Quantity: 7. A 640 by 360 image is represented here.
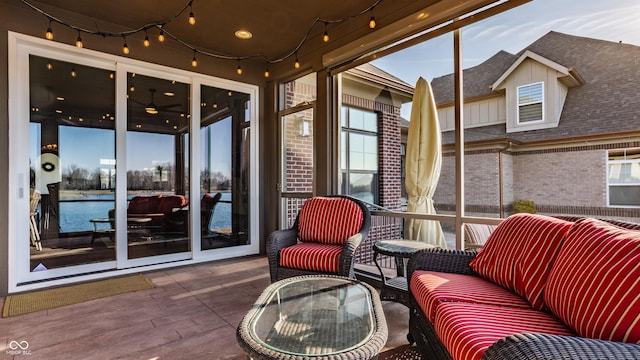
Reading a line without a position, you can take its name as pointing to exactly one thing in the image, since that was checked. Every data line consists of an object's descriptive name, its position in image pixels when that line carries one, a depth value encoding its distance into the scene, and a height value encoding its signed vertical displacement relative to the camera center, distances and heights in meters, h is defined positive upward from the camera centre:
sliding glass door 3.34 +0.18
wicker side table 2.66 -0.79
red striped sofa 1.03 -0.49
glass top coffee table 1.31 -0.68
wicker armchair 2.70 -0.55
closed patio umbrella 3.10 +0.16
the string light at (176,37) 3.22 +1.71
